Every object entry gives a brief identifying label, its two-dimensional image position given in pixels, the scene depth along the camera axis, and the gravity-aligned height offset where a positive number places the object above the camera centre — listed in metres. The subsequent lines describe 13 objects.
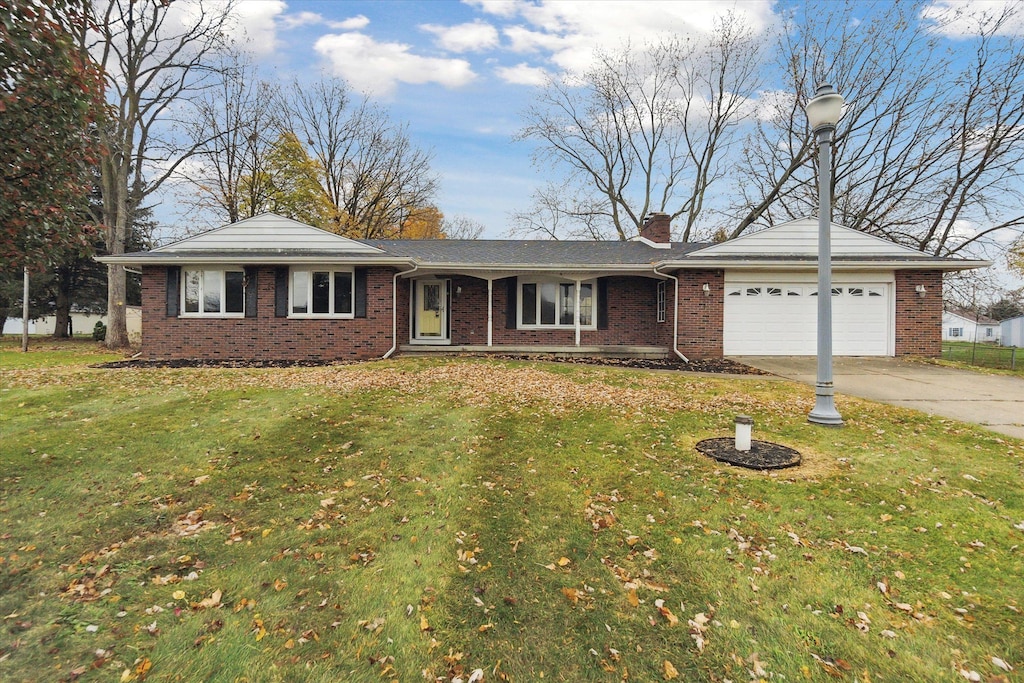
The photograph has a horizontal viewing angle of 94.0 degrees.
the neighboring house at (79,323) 32.16 +0.41
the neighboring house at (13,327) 34.50 +0.15
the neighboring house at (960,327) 46.78 +0.49
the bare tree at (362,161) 27.19 +10.10
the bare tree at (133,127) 17.95 +8.00
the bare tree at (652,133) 24.98 +11.23
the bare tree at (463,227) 36.38 +7.92
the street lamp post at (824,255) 5.56 +0.92
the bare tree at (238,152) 22.73 +8.78
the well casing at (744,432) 4.87 -1.04
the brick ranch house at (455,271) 12.66 +0.99
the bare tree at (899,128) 17.84 +8.74
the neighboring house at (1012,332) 33.94 -0.01
